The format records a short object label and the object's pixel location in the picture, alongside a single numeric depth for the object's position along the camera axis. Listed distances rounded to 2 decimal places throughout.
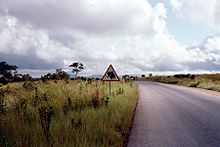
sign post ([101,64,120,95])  11.84
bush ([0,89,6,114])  6.21
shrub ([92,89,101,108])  8.05
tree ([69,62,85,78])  39.01
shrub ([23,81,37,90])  11.72
